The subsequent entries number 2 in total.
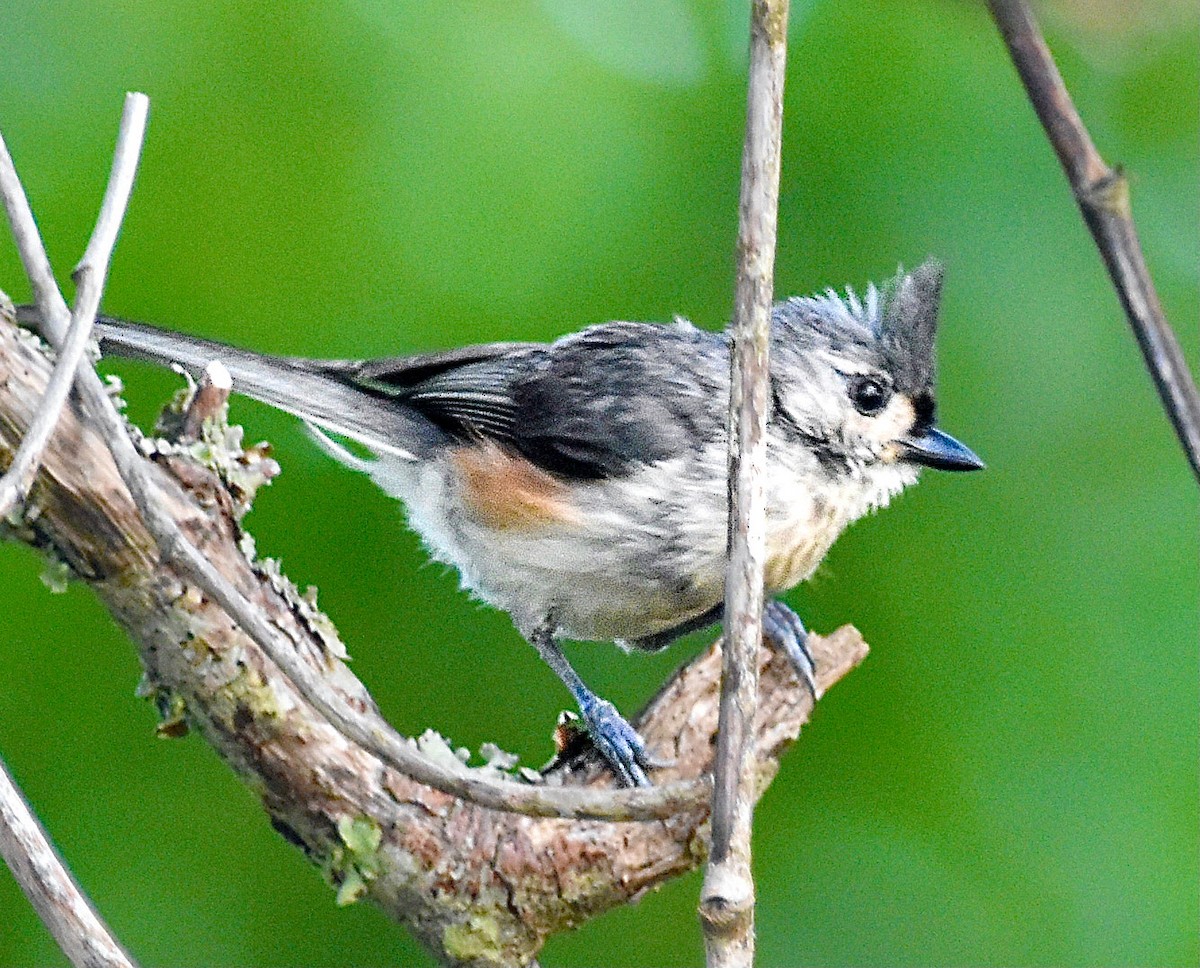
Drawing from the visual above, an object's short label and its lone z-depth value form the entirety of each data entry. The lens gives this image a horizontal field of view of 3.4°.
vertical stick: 2.52
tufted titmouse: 2.98
